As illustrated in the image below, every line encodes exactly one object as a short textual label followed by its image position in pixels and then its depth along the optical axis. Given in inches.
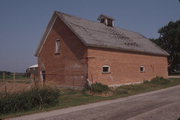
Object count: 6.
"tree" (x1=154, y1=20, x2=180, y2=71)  1866.4
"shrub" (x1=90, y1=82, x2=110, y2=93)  650.2
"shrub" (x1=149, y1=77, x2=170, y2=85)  999.6
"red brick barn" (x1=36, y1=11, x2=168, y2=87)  745.1
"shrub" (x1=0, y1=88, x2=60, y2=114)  400.8
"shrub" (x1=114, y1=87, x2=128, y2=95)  674.3
